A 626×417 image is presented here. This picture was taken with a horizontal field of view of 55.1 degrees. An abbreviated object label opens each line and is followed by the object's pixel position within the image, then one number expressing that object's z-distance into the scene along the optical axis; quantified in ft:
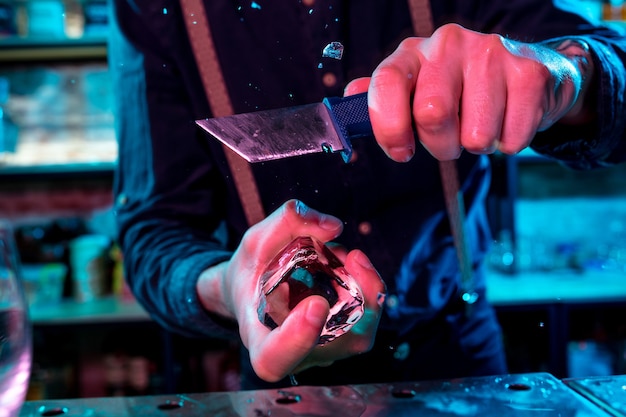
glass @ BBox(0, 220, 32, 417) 1.01
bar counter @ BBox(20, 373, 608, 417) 1.24
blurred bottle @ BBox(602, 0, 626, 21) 5.36
